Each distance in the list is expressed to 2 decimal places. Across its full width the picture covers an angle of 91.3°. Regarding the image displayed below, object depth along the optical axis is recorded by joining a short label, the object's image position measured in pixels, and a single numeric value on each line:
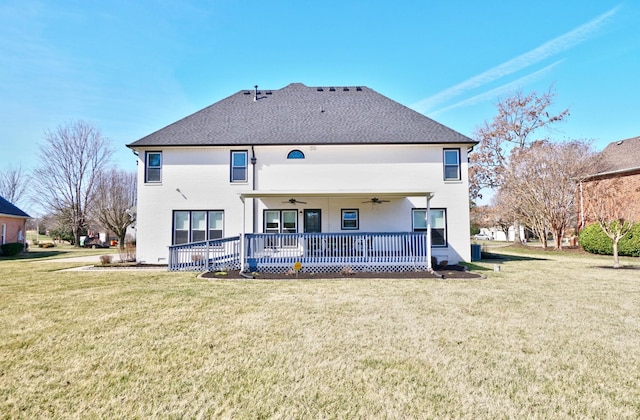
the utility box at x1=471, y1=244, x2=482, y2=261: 15.53
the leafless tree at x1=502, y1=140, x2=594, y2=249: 21.97
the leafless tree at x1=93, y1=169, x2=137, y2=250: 31.66
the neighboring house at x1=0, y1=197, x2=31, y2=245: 22.69
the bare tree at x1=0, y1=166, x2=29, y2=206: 43.12
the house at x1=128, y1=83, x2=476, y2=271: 14.37
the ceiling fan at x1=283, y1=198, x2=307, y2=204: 14.16
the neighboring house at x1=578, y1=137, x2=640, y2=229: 19.19
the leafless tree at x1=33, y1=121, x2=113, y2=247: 34.69
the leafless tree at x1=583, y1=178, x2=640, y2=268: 18.84
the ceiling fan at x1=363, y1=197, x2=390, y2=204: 14.18
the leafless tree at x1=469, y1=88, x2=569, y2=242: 26.45
